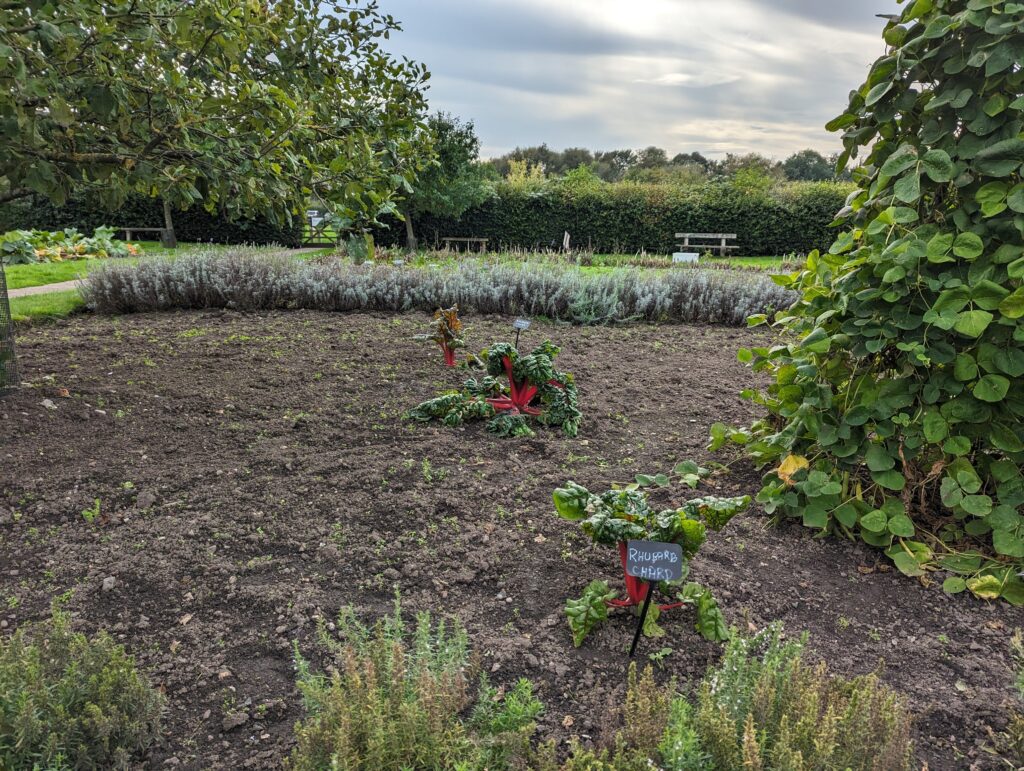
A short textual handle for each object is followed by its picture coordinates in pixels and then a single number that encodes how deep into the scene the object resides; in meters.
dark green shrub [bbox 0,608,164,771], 1.43
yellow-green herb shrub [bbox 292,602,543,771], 1.39
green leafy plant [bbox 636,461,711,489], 2.30
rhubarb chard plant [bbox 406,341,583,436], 3.61
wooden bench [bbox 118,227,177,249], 15.19
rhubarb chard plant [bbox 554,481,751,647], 2.01
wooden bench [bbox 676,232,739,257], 17.58
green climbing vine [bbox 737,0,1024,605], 2.17
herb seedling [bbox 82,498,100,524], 2.70
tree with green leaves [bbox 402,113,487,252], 15.45
